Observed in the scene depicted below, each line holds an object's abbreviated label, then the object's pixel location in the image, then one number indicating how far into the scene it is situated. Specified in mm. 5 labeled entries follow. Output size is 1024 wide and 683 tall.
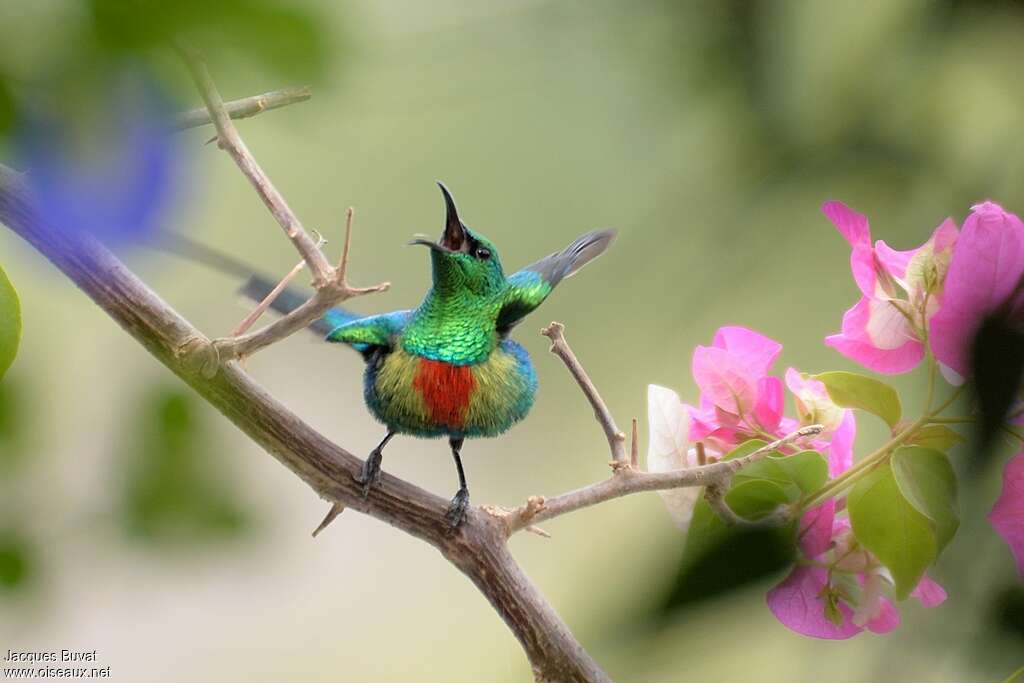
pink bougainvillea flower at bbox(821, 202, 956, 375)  3553
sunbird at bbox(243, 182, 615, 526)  3635
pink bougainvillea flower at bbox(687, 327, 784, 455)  3601
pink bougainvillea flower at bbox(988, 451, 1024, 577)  2350
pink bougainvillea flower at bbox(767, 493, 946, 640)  3555
